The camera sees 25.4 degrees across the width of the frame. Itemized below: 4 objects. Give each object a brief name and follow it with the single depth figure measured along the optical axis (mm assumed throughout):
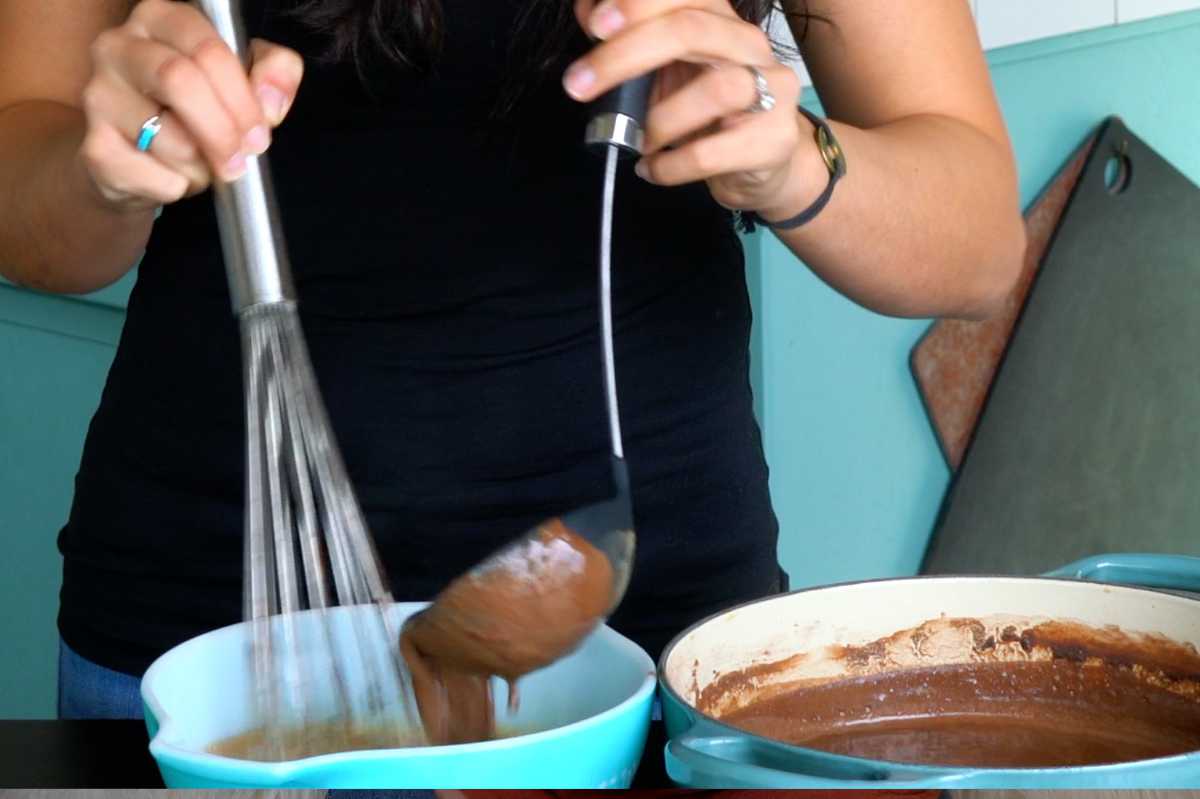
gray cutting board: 2730
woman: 1466
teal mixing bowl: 1050
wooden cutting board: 2709
